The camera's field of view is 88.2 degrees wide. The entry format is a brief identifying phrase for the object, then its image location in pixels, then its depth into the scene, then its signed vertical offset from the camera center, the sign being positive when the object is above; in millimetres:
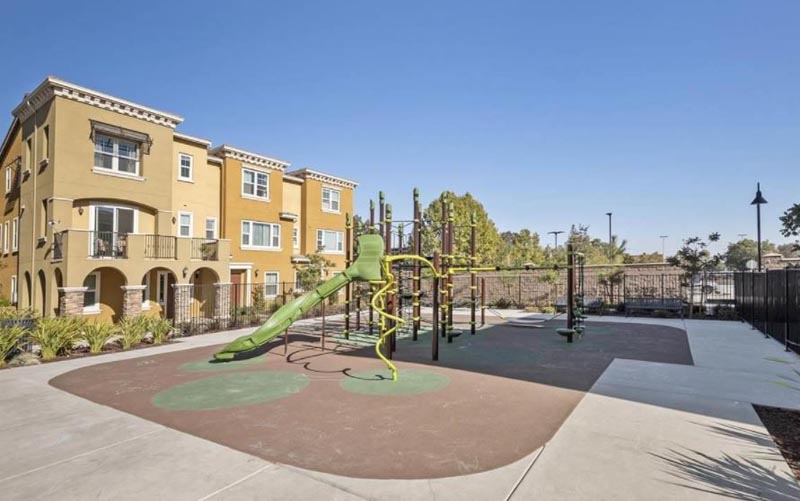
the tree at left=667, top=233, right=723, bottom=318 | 20359 +86
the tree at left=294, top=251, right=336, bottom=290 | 24000 -697
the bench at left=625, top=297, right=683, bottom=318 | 20734 -2247
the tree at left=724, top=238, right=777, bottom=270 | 56406 +1848
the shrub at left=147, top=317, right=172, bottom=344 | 13609 -2285
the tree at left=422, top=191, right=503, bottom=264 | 36500 +3005
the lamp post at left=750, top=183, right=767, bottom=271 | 19161 +2823
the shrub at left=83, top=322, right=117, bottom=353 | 11812 -2194
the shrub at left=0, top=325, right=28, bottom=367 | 10210 -1991
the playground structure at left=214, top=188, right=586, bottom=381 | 10406 -567
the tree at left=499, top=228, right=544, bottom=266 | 34916 +918
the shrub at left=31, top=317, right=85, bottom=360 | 10922 -2060
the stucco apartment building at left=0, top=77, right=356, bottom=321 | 16484 +2349
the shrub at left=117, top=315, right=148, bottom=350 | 12695 -2241
